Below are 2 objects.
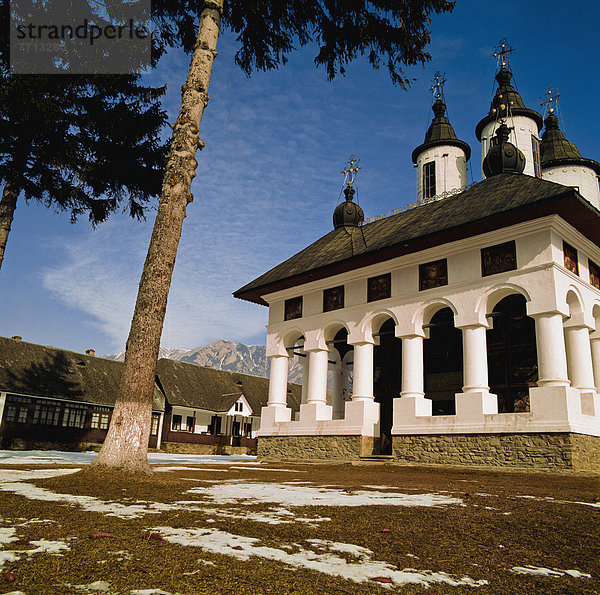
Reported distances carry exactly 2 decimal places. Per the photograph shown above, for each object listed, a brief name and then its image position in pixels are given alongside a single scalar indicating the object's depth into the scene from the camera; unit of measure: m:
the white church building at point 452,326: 13.86
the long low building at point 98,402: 29.83
